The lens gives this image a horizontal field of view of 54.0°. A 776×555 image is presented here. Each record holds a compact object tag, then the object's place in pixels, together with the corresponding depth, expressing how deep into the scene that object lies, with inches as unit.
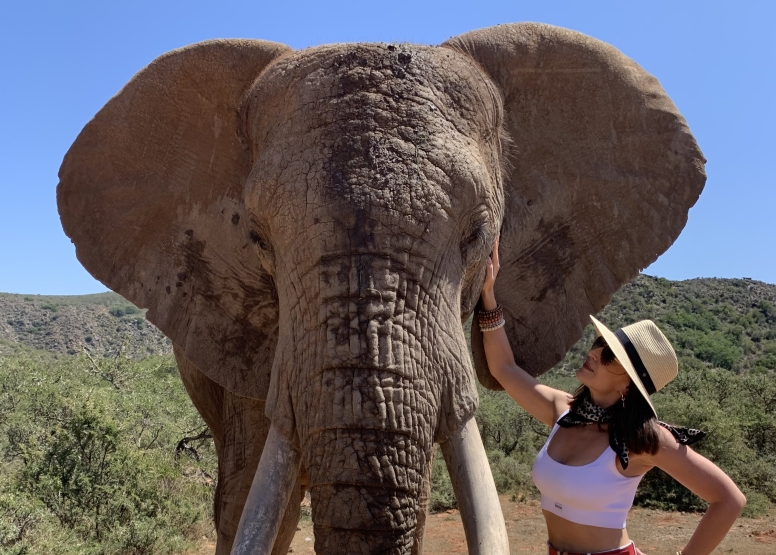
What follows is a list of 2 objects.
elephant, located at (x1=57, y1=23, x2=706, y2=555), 99.4
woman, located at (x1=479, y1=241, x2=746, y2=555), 104.0
